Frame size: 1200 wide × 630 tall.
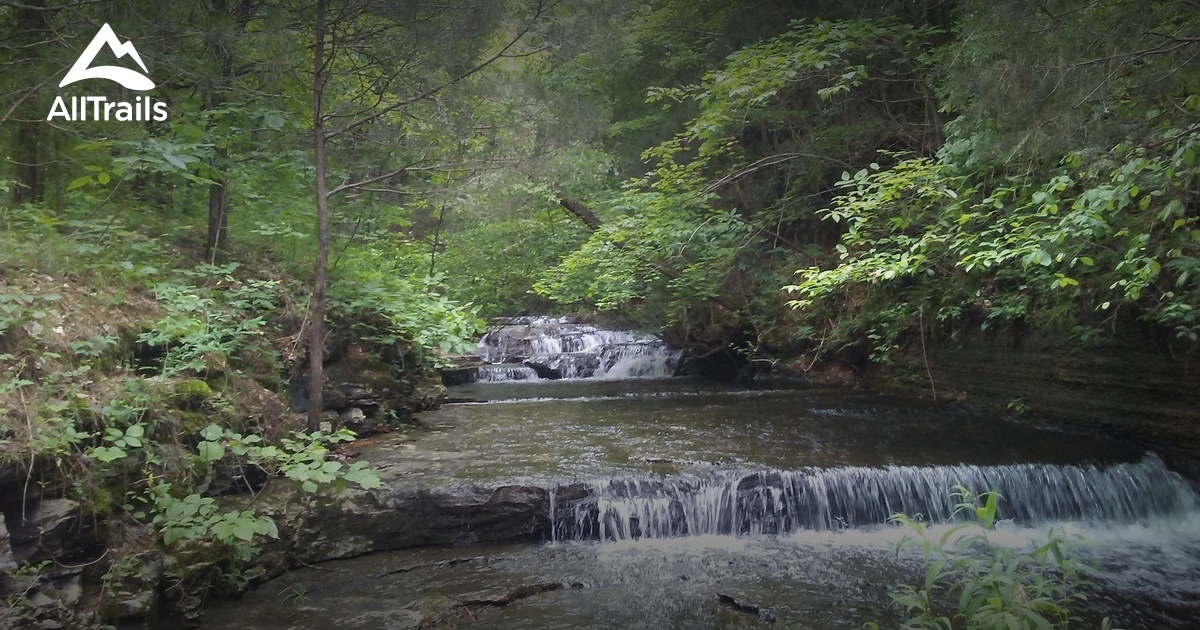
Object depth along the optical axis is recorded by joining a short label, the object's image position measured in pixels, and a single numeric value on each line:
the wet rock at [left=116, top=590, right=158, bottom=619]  4.50
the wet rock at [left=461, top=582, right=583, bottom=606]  5.26
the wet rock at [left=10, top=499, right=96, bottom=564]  4.30
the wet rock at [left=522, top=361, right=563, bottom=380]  17.19
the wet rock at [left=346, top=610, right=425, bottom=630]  4.85
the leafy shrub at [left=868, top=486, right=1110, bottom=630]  3.23
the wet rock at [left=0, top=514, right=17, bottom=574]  4.10
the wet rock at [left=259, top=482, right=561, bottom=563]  6.12
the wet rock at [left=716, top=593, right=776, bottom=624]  4.95
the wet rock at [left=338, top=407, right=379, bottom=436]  8.71
